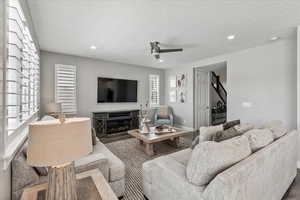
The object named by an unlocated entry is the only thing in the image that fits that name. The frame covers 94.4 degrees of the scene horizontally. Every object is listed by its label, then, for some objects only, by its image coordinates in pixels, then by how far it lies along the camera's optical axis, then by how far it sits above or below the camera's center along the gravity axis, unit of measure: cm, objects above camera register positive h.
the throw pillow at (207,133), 177 -44
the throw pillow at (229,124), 215 -39
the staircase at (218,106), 609 -31
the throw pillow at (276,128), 179 -39
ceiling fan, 276 +101
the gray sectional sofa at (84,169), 120 -74
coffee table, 286 -81
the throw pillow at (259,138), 143 -42
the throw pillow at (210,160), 108 -49
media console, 434 -74
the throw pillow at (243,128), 183 -38
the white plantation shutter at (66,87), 394 +34
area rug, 191 -120
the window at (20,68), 134 +38
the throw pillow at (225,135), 163 -43
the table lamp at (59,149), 73 -28
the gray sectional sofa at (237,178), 96 -70
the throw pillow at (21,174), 119 -67
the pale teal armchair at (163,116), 491 -63
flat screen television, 463 +31
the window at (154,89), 585 +44
